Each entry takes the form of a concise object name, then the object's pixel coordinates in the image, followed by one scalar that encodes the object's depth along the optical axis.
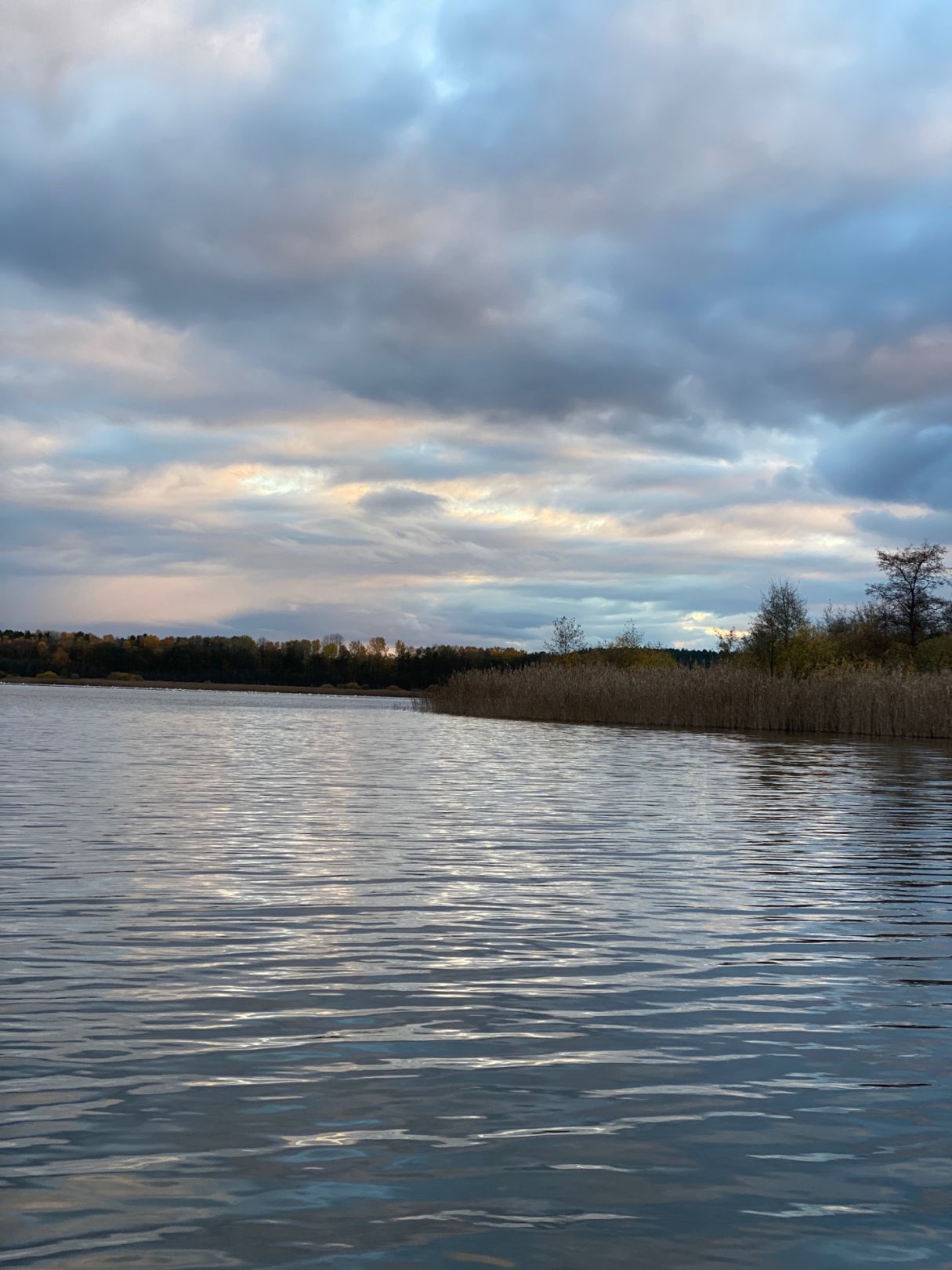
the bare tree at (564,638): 88.31
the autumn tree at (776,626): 64.62
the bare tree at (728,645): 75.75
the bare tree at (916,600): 75.38
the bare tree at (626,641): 87.88
